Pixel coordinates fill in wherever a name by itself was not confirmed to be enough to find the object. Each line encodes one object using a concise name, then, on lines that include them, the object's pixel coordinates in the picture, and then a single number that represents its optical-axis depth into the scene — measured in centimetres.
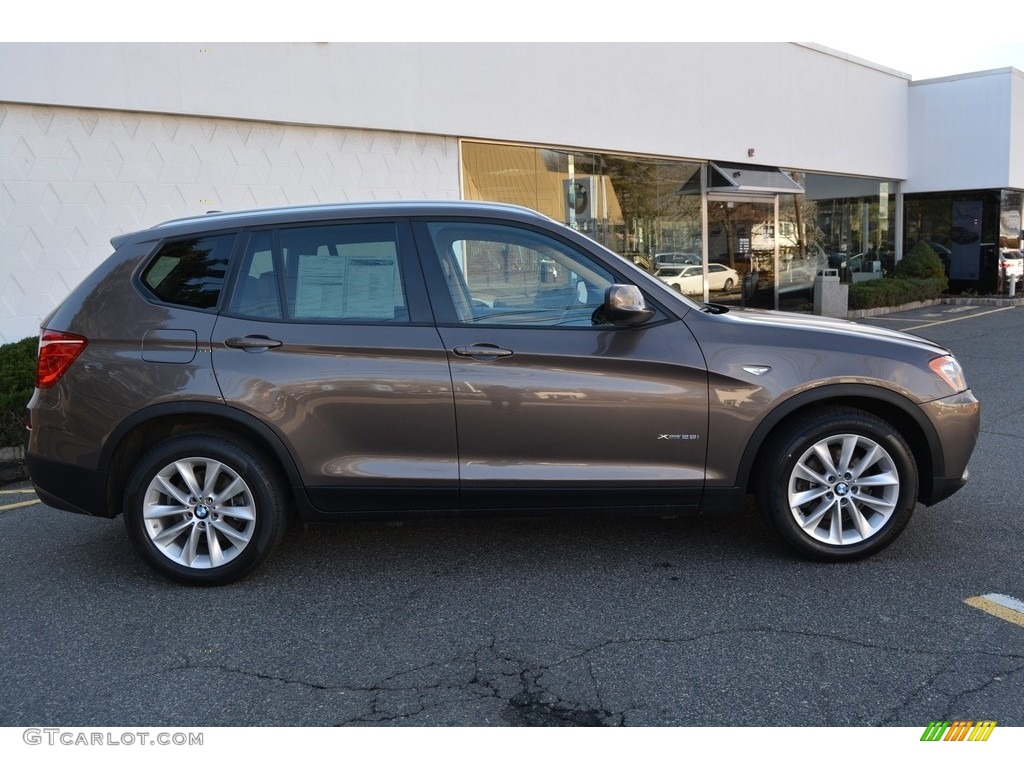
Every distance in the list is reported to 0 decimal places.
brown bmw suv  409
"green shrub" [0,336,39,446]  684
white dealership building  860
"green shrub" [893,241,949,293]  2105
